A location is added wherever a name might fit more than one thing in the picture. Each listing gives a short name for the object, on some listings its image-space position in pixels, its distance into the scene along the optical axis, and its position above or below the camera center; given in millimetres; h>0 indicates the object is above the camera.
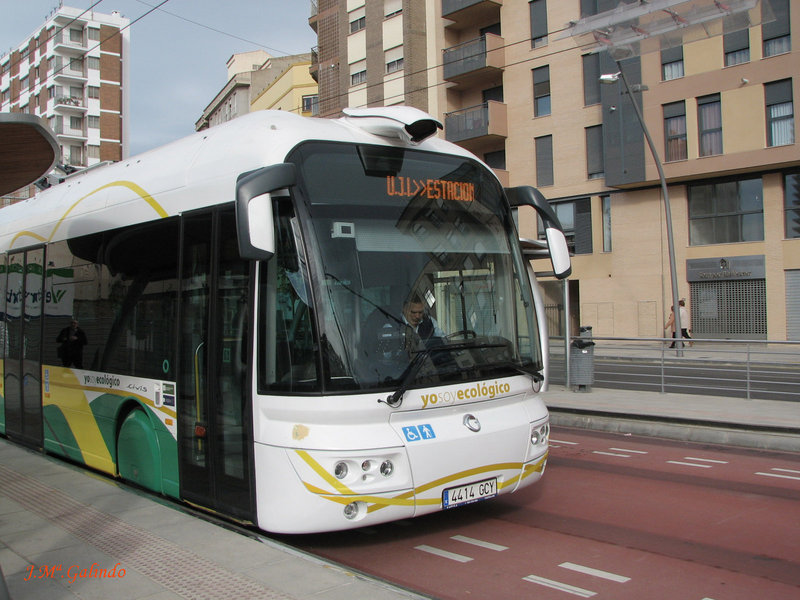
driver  5562 -17
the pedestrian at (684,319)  28047 -305
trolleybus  5281 -49
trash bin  14578 -932
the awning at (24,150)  5293 +1339
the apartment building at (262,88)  55906 +21157
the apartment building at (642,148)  27641 +6595
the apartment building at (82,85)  76375 +24612
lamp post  23375 +3019
